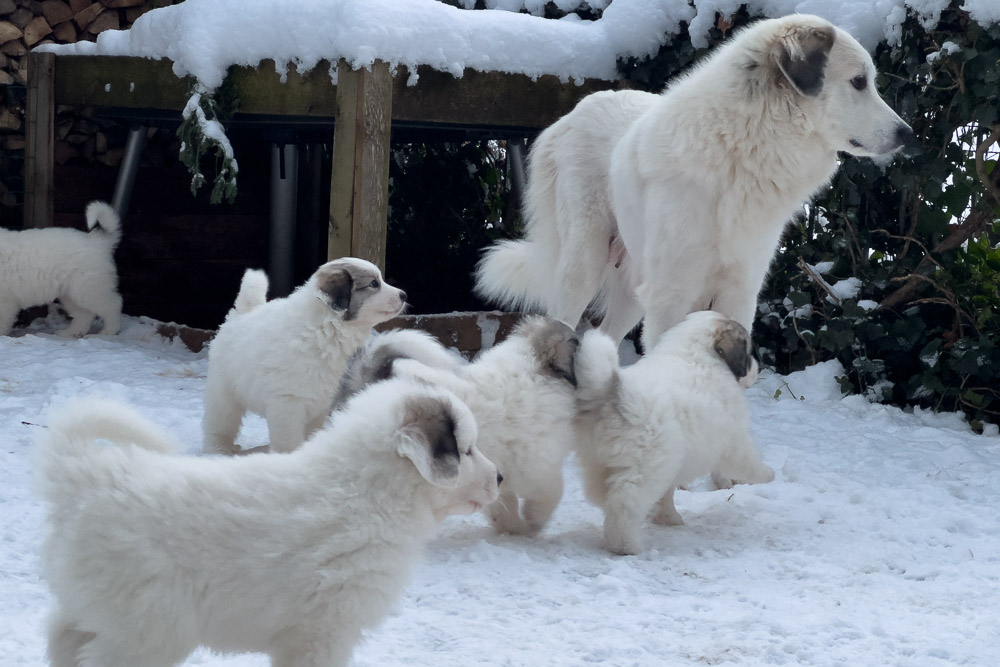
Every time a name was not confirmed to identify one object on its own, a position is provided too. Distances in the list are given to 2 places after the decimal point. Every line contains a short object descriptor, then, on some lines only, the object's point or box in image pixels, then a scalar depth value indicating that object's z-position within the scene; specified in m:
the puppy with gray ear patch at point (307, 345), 3.86
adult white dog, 4.16
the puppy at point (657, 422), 3.36
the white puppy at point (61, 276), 6.77
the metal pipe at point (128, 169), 7.57
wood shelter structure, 5.44
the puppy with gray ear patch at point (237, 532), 1.94
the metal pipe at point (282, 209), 8.02
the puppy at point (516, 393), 3.20
